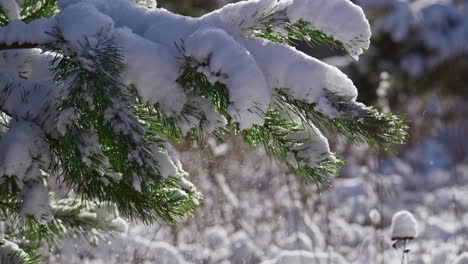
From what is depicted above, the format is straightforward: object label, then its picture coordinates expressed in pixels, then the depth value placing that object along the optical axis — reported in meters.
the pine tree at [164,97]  3.63
